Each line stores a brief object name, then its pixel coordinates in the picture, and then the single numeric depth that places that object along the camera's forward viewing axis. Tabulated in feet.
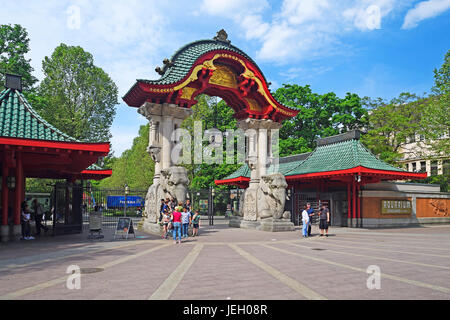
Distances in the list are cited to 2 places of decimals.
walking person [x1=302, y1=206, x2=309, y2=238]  58.13
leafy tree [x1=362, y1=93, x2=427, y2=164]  121.49
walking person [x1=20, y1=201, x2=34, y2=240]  51.01
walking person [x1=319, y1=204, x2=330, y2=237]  58.38
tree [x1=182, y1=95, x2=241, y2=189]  125.39
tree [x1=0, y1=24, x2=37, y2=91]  101.61
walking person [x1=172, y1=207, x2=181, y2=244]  48.37
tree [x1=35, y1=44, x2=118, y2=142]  117.39
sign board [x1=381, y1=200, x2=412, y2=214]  84.43
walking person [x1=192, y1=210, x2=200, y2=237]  56.59
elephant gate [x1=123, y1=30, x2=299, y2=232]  62.18
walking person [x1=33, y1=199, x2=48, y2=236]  58.95
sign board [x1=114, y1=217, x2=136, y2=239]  51.93
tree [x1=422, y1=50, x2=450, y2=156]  100.78
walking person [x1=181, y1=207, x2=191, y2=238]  50.76
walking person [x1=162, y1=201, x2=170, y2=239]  53.78
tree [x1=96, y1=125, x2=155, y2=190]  134.92
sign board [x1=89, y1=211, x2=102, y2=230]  50.10
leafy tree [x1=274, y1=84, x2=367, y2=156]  134.21
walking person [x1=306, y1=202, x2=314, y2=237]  59.51
